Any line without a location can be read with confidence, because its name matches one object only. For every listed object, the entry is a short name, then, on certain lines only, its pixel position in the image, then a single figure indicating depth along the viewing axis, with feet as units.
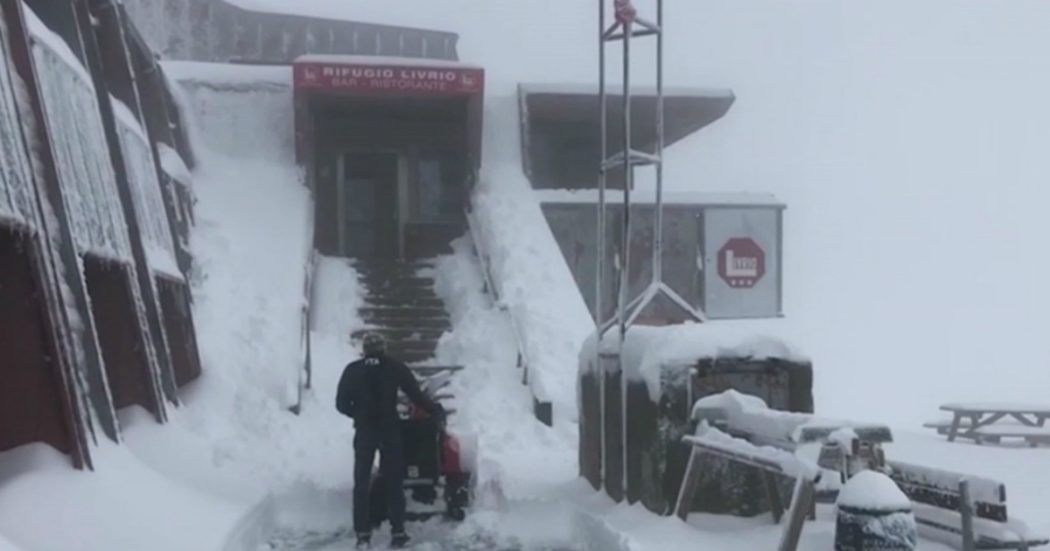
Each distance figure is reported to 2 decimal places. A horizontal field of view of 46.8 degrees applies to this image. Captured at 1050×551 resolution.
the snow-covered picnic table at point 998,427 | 55.67
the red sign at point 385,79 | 69.72
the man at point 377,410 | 29.07
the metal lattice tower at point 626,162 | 32.48
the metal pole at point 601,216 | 34.63
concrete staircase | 56.59
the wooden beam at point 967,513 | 19.52
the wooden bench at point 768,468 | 18.24
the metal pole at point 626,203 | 31.37
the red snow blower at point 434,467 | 30.68
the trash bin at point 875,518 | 16.74
